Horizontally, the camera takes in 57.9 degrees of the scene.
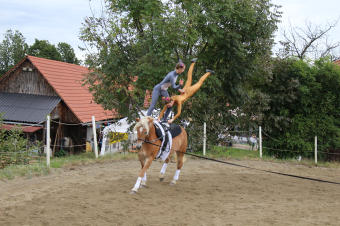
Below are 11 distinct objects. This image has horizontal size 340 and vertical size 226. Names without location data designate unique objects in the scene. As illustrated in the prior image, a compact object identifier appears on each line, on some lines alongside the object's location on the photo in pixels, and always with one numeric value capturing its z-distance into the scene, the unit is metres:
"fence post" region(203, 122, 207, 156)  12.56
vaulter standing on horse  6.64
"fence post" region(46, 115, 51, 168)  8.58
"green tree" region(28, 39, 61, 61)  36.62
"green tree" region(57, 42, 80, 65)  40.31
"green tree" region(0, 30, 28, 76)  36.56
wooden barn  19.56
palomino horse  6.16
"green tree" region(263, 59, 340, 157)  14.25
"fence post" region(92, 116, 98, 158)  10.72
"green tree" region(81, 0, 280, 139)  11.55
